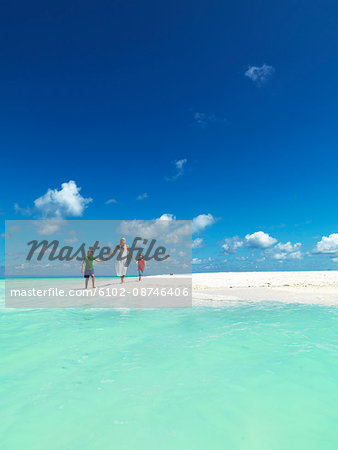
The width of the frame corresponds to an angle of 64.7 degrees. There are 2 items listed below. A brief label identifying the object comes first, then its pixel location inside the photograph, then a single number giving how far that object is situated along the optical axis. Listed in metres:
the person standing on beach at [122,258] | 19.50
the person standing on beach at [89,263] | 17.98
